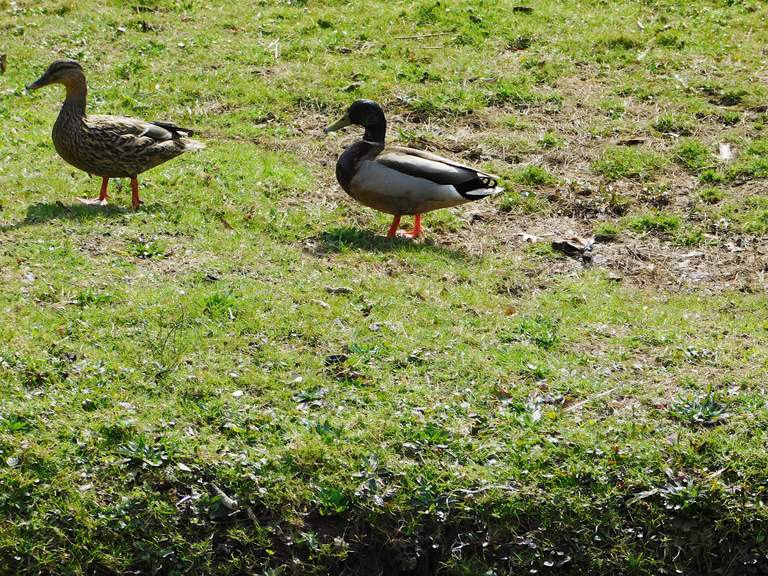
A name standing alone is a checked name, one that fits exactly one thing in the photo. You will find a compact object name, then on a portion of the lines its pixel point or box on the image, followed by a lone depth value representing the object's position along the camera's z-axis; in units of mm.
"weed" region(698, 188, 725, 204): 16844
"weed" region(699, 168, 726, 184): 17484
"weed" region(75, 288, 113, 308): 12227
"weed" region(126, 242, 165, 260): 13883
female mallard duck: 15367
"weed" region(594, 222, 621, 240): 15922
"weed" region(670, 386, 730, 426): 10234
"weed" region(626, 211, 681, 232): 16078
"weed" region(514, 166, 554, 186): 17766
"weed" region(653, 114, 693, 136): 19470
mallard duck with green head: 15172
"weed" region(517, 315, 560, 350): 11891
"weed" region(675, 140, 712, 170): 18094
